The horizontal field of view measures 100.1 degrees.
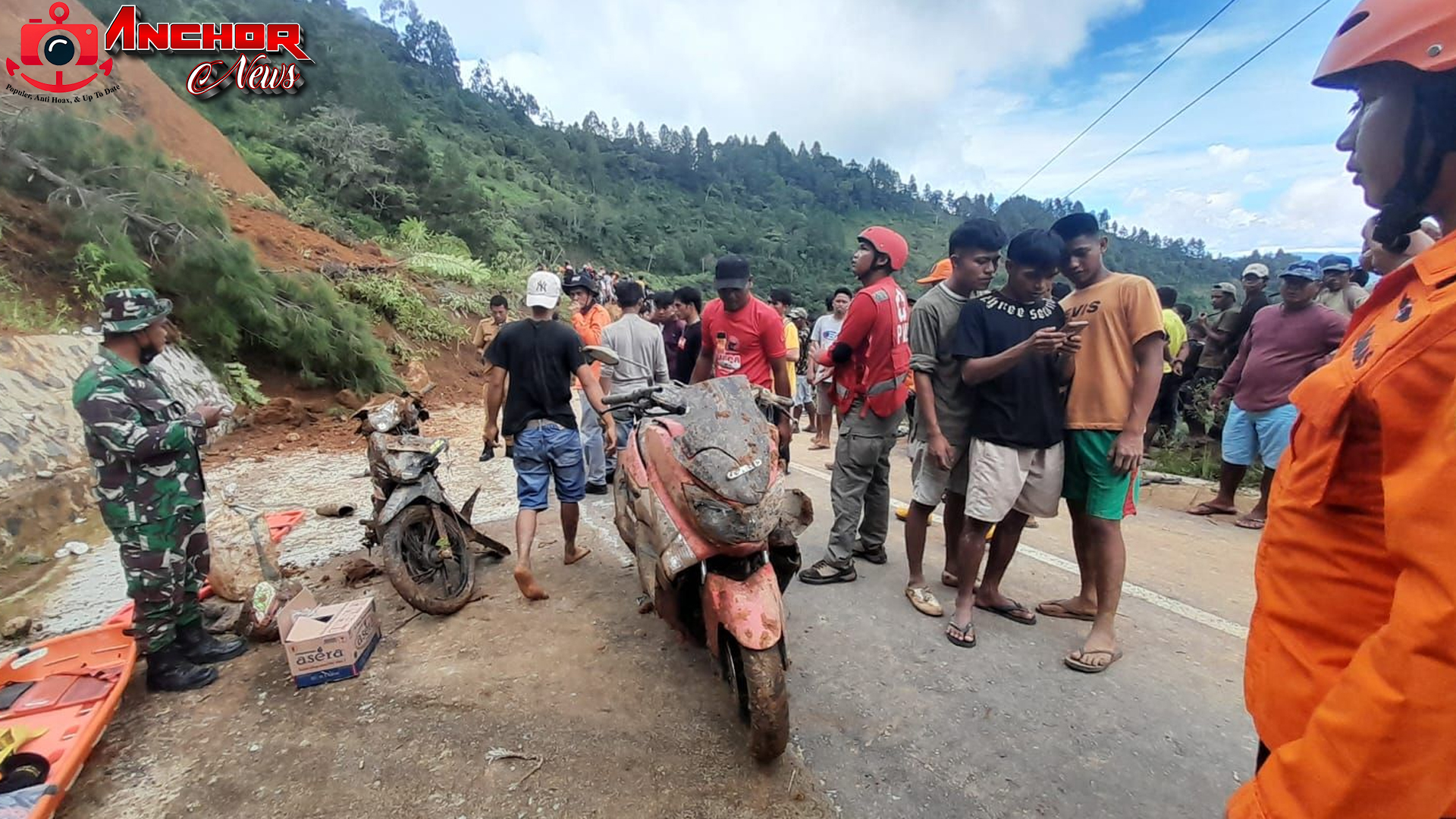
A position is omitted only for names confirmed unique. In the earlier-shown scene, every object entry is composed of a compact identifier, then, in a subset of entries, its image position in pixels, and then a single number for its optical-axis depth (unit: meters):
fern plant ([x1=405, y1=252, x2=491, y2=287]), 13.73
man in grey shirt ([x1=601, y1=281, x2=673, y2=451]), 5.11
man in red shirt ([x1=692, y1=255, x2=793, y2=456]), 4.01
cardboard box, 2.68
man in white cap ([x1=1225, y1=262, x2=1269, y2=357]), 6.41
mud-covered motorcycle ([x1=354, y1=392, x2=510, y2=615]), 3.34
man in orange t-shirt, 2.79
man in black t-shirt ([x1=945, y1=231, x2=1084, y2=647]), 2.91
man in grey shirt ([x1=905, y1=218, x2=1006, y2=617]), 3.14
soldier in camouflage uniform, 2.56
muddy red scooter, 2.14
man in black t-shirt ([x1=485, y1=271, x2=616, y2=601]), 3.77
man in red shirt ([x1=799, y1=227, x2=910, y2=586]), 3.56
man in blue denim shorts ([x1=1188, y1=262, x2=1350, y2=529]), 4.49
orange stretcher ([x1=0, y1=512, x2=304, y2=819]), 1.93
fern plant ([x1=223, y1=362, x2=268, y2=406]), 6.89
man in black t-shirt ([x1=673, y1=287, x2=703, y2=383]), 5.44
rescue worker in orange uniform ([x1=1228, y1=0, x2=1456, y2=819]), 0.74
